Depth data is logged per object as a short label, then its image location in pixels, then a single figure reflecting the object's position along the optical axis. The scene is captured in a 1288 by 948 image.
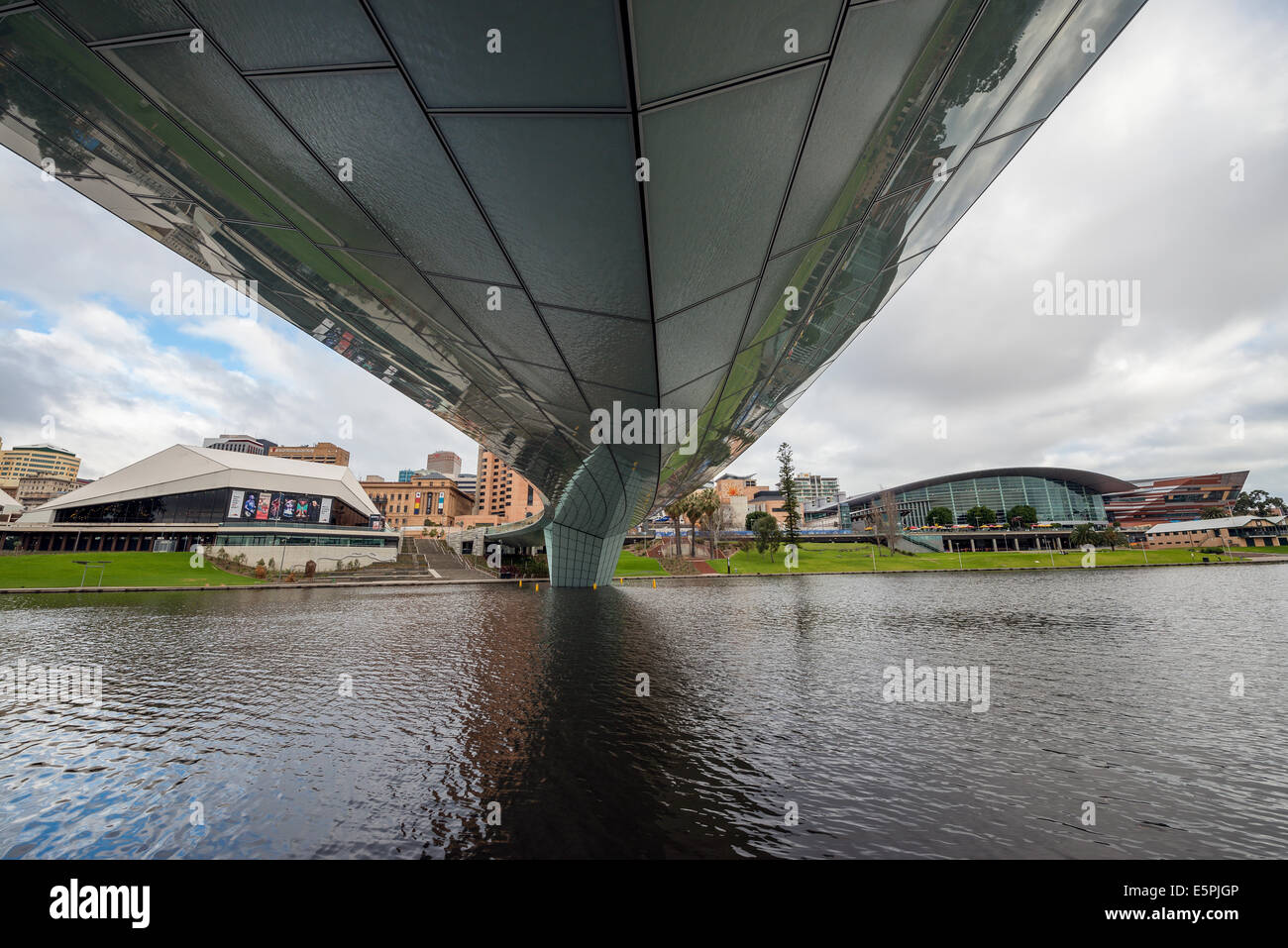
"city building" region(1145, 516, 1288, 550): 97.31
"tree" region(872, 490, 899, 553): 93.19
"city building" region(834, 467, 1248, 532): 127.38
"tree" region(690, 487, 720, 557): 74.62
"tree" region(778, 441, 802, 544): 82.62
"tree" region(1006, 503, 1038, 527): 113.81
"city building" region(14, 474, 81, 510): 164.50
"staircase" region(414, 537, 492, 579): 61.16
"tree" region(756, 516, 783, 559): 79.31
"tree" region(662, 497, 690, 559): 74.12
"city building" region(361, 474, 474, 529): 147.12
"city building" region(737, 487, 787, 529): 177.82
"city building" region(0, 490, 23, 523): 82.82
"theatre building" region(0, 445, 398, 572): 64.25
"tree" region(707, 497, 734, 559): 99.46
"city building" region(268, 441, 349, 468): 180.05
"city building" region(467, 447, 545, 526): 150.38
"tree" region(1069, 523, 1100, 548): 89.62
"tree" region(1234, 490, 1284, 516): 102.56
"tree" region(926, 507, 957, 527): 119.44
